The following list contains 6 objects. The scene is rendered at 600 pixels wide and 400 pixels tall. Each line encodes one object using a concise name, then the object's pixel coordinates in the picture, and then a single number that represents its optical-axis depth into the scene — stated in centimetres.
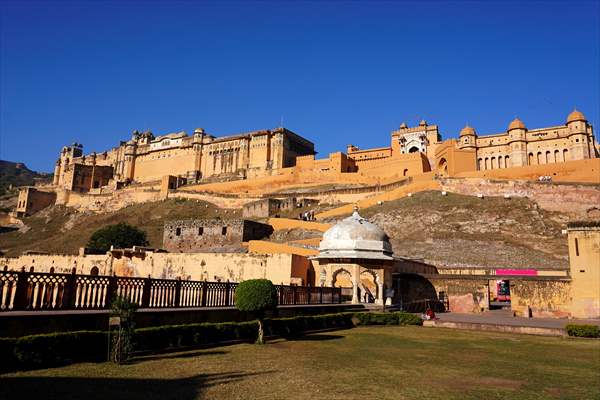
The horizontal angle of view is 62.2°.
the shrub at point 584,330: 1630
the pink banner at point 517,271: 2950
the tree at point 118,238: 5228
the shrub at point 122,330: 865
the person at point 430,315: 2012
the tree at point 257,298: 1193
